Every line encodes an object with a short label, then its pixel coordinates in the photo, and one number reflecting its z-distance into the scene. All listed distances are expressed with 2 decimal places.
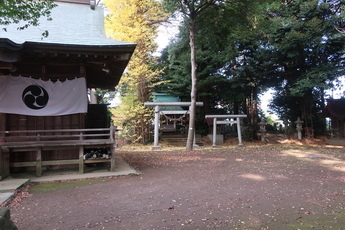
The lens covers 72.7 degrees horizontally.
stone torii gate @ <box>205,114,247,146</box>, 16.61
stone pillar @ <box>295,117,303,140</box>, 17.42
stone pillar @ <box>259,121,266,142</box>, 18.25
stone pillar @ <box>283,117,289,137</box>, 20.27
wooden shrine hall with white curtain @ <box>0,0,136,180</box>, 6.63
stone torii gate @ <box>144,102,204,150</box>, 14.79
